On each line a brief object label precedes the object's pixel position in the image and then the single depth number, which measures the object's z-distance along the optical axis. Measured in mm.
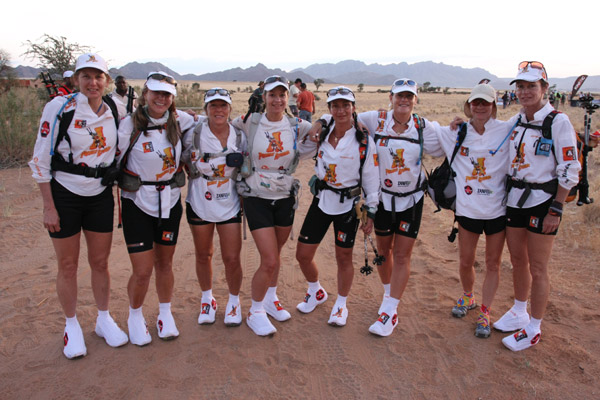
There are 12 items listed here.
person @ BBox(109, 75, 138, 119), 7254
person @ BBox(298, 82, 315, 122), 14656
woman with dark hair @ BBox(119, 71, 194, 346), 3854
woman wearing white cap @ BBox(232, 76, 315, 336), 4172
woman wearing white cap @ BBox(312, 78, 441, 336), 4184
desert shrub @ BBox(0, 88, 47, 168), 10641
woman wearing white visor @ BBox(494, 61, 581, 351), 3762
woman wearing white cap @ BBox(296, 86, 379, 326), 4086
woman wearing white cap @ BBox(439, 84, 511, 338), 4090
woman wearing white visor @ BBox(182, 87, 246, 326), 4074
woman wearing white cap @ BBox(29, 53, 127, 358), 3594
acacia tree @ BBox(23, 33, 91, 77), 14828
